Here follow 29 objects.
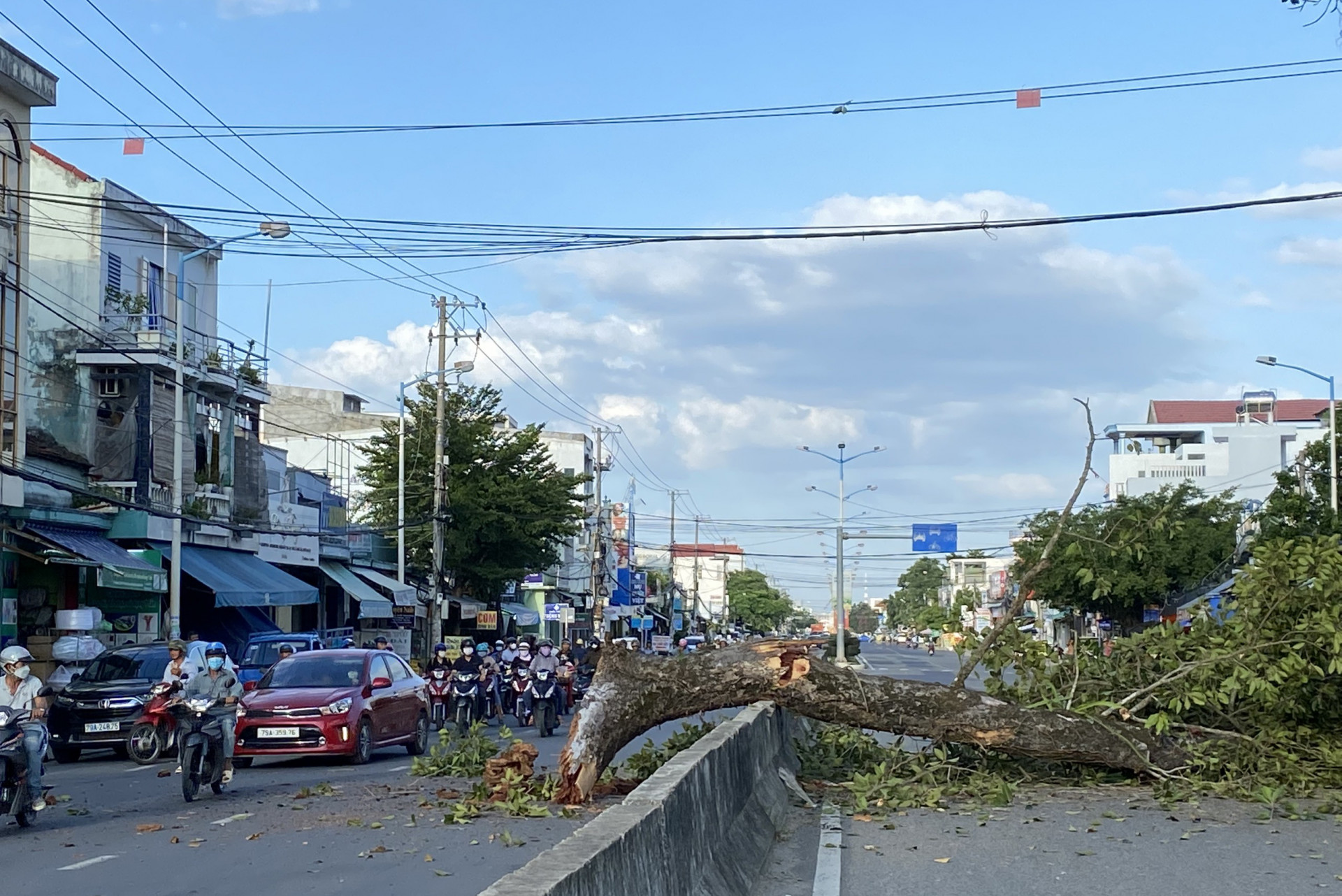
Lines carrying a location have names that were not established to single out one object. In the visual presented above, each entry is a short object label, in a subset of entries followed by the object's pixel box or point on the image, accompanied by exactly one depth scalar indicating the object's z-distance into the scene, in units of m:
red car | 18.98
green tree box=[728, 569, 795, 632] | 197.62
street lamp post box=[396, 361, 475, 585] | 45.16
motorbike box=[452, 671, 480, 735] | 27.30
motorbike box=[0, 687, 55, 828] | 12.35
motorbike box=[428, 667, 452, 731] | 28.44
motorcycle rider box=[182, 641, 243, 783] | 14.72
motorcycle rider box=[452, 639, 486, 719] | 27.53
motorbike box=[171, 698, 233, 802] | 14.44
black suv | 20.67
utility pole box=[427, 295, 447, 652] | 42.09
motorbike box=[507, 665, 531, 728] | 27.53
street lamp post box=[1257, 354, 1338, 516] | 41.69
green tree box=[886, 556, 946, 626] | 191.00
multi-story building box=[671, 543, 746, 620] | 136.62
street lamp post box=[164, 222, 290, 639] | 29.58
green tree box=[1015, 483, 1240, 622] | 52.56
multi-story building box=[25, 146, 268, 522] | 33.81
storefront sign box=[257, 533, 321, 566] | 41.09
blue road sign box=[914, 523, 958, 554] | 55.59
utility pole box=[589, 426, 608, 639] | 69.38
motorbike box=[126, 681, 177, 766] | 18.29
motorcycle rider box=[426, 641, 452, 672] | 29.17
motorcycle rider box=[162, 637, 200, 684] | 18.69
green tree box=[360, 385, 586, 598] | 47.78
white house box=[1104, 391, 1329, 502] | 78.62
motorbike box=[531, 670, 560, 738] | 26.56
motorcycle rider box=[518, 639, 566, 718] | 26.89
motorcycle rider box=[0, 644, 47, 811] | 12.60
